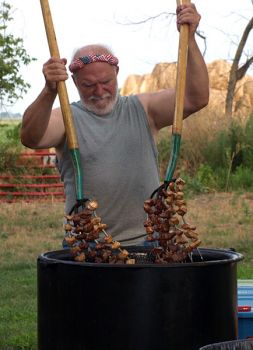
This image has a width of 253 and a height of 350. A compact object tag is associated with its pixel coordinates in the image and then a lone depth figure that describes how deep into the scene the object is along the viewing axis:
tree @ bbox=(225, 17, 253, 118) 22.84
